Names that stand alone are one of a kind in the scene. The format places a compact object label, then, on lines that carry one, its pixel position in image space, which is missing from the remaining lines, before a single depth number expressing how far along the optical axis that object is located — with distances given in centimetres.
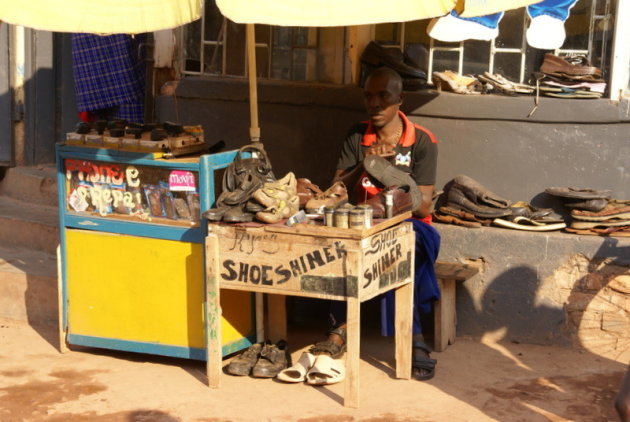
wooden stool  892
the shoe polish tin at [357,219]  732
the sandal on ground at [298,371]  807
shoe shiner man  830
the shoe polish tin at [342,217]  737
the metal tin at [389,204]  778
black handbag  781
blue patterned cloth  1150
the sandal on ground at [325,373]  797
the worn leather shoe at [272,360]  820
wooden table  732
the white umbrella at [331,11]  651
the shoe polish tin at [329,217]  745
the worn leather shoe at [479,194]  929
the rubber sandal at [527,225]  912
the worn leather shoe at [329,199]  790
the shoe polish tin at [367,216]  737
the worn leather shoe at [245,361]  826
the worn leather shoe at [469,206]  922
